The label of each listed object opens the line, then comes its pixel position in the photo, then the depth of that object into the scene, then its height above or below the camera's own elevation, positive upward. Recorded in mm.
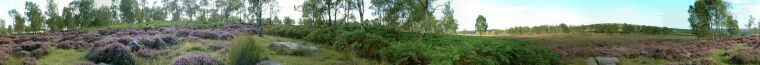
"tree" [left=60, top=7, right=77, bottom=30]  74562 +1597
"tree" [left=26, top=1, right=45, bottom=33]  71525 +2152
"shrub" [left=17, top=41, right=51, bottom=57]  25188 -421
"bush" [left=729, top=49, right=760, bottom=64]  40238 -1841
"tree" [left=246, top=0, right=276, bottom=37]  51453 +2112
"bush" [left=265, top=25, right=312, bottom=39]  44562 +105
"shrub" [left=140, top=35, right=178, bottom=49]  30172 -300
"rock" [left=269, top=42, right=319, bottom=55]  28641 -643
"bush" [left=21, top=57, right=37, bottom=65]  21862 -732
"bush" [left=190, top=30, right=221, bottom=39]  40719 -43
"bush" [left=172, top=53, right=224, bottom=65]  21906 -792
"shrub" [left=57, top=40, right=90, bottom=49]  28781 -344
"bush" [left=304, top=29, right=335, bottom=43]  35584 -194
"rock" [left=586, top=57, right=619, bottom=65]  40978 -1898
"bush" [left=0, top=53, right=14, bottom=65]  21109 -648
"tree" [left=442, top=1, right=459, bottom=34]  57381 +840
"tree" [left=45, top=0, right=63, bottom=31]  73500 +1948
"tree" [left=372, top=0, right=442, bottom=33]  40469 +879
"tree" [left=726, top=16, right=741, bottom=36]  70219 -62
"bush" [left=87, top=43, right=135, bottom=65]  23016 -624
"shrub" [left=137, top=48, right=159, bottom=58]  25464 -645
